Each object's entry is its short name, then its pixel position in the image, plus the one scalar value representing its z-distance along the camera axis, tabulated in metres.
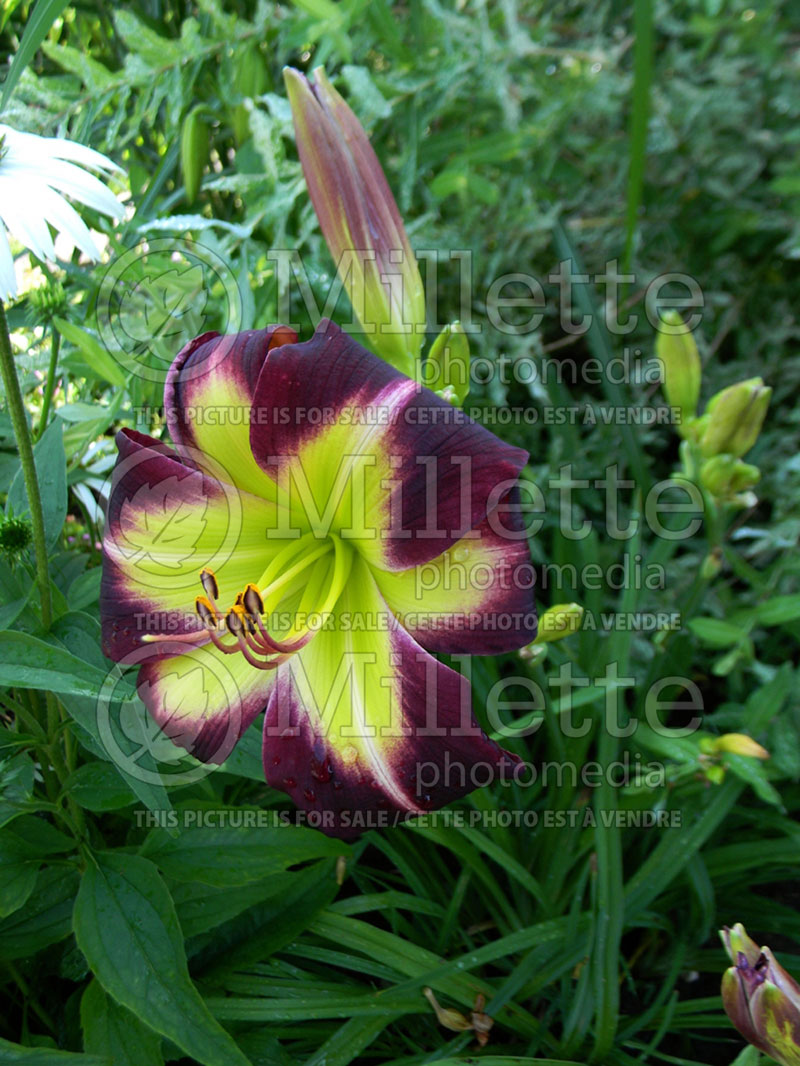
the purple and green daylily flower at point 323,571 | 0.25
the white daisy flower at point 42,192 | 0.23
